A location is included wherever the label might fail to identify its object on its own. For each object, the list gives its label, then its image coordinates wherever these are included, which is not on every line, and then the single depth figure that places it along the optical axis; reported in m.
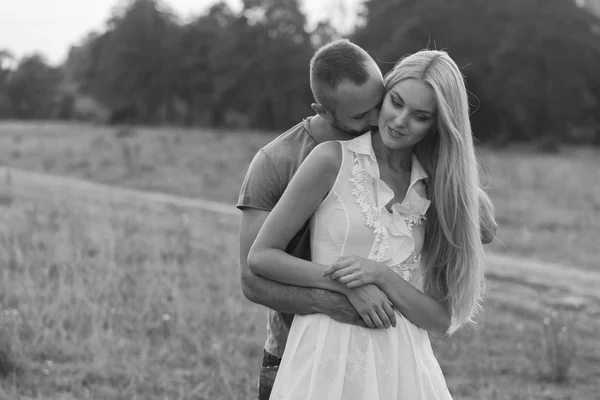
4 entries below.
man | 2.62
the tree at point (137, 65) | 50.00
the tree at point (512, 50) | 35.19
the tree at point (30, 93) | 60.28
